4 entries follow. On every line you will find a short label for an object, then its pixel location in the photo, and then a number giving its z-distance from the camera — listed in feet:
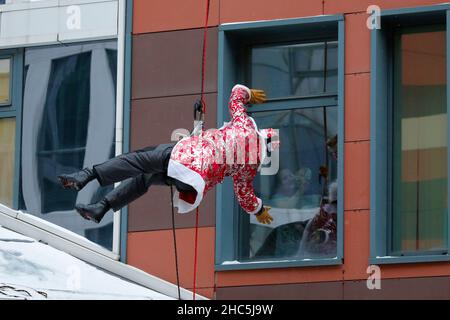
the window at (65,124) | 86.48
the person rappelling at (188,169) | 71.46
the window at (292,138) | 82.99
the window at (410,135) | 81.46
